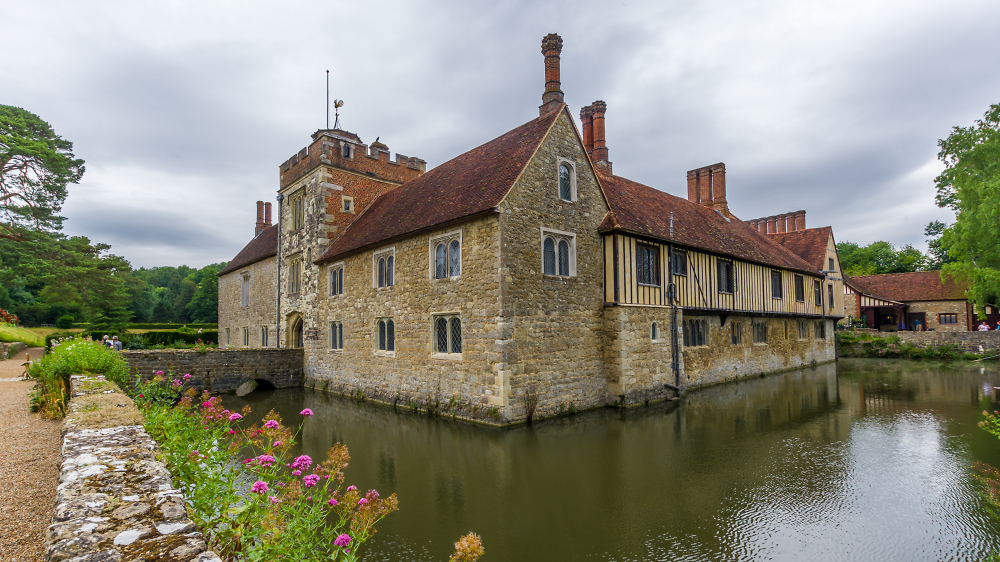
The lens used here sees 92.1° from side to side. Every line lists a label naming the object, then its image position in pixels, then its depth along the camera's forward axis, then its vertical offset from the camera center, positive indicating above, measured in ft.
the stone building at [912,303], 107.65 +1.05
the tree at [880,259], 176.45 +18.77
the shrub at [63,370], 26.55 -2.78
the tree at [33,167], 69.05 +23.89
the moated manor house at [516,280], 37.09 +3.41
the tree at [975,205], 71.92 +15.39
